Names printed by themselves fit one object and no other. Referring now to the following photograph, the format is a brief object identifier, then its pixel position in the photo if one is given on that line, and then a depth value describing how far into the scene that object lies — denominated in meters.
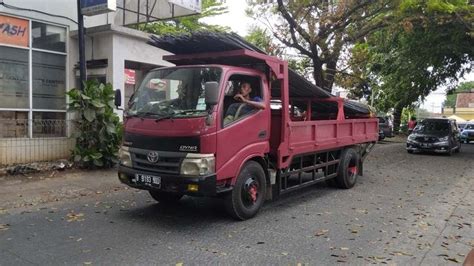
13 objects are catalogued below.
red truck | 6.04
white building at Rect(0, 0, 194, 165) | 10.51
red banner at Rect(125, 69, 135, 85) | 13.40
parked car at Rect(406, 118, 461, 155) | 18.45
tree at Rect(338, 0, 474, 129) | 14.95
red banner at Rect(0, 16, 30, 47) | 10.35
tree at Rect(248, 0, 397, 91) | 15.13
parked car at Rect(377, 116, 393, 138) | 28.77
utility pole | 10.86
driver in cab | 6.43
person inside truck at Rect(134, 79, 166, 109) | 6.63
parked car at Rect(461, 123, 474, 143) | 32.50
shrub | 10.52
